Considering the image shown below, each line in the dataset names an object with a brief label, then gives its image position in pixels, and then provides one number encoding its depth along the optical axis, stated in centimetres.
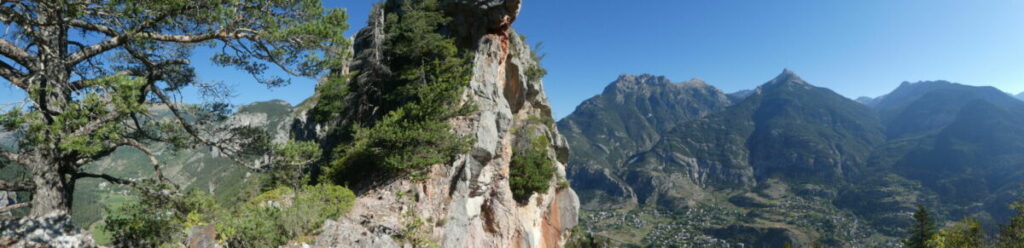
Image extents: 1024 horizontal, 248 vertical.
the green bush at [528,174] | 2683
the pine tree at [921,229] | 3691
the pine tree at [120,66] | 723
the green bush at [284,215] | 922
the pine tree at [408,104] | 1738
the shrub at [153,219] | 932
